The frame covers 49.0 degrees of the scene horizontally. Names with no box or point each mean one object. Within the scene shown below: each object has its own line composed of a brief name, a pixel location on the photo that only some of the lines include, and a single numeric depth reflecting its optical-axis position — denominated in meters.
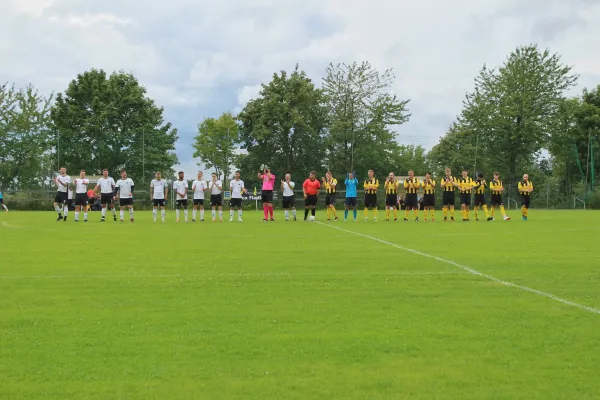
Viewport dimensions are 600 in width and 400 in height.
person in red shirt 27.23
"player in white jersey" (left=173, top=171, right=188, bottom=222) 26.34
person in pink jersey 27.44
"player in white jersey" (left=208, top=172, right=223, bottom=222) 27.45
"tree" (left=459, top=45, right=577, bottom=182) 57.22
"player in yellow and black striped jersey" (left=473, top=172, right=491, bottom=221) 27.67
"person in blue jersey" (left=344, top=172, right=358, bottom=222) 27.73
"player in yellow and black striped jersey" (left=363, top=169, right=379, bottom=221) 28.14
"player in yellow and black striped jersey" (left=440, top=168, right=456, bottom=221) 27.91
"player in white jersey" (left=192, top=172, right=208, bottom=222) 27.12
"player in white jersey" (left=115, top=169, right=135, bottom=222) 26.77
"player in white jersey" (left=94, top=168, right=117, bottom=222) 26.73
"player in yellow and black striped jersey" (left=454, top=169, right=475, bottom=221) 27.72
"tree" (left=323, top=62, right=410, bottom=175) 53.28
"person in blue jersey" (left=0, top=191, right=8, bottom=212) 43.22
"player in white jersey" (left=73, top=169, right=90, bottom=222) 26.89
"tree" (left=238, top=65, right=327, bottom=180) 50.81
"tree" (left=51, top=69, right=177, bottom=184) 47.69
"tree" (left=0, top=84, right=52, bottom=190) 46.06
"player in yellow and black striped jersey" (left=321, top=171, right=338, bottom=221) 27.81
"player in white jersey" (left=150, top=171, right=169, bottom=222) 26.48
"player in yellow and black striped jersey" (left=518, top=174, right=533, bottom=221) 28.69
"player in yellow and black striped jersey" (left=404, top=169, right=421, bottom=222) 28.55
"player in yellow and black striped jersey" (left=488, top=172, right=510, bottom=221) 27.76
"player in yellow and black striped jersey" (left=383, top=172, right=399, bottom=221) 28.30
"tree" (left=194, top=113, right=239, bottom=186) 53.28
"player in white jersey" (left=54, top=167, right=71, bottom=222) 26.42
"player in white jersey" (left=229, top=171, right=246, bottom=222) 27.69
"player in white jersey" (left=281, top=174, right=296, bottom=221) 27.56
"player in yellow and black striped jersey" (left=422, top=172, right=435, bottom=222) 27.80
